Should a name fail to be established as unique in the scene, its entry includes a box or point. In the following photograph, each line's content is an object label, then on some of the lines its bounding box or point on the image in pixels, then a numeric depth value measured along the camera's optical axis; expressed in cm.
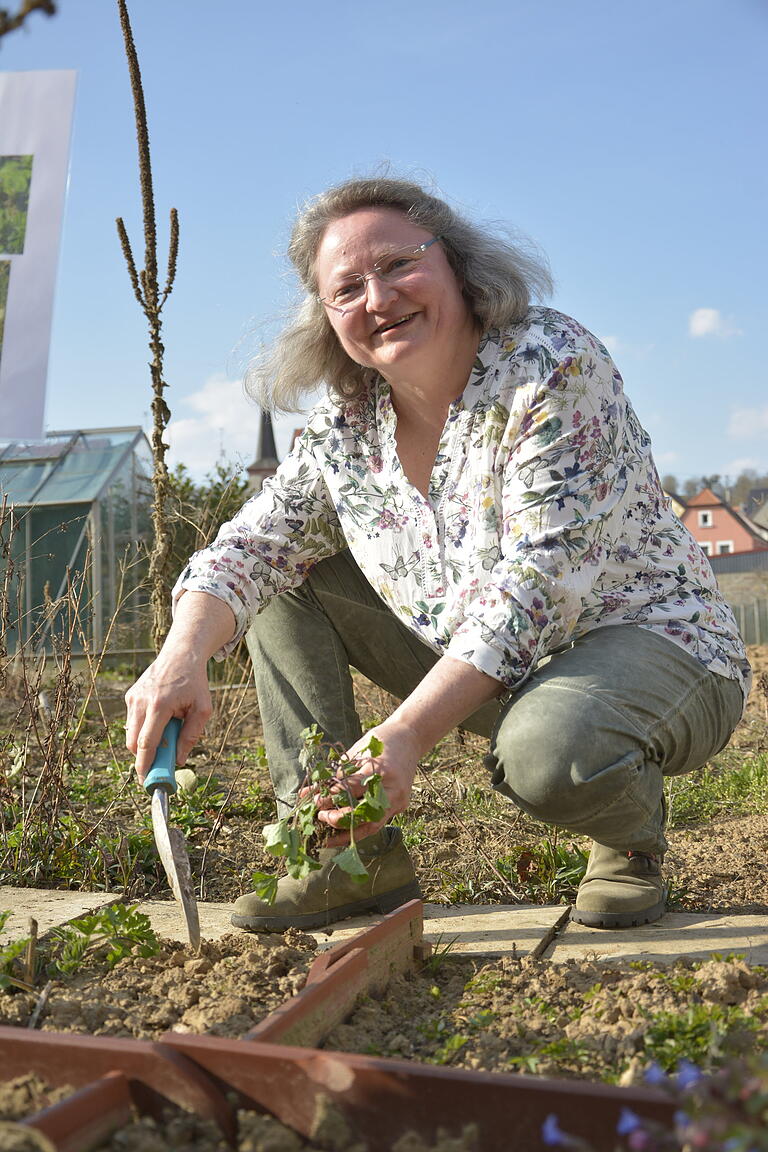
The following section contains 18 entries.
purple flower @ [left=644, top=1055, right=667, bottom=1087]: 88
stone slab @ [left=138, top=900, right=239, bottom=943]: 206
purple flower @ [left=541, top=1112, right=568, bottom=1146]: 79
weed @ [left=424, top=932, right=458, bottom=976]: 183
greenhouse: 1070
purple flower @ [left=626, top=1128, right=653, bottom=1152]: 74
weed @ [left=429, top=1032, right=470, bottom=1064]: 138
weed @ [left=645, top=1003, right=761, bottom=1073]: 133
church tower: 4253
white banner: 468
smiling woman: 193
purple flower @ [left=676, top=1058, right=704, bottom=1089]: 84
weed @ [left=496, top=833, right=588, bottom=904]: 243
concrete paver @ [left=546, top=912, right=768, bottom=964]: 185
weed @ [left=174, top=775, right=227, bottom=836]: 308
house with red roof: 4244
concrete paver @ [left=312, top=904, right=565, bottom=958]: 194
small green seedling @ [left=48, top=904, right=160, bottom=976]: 178
